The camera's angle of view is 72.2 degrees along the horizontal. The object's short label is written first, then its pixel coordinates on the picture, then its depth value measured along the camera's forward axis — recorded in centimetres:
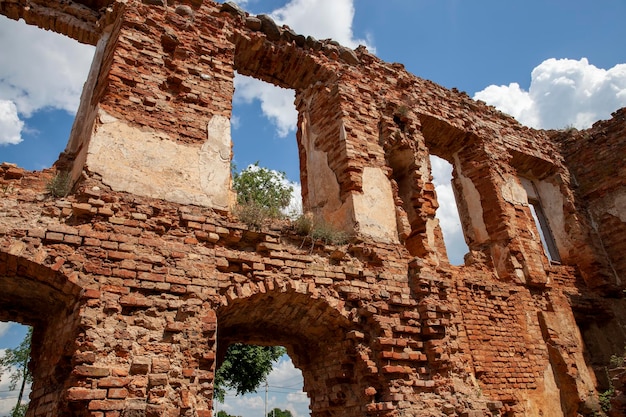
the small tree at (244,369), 1300
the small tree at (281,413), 4741
